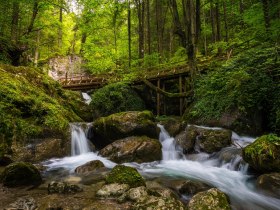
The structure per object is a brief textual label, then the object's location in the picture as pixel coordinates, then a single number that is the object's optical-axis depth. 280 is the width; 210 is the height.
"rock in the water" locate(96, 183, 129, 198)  5.41
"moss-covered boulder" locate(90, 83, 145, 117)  17.20
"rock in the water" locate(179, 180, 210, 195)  6.19
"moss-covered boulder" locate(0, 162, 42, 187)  6.08
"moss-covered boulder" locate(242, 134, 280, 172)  6.83
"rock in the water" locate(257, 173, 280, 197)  6.24
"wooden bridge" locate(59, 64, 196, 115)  16.95
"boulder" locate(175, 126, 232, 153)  9.80
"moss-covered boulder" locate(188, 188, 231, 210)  4.62
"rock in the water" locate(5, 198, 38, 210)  4.73
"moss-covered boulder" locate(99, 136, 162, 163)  9.38
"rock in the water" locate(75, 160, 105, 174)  7.79
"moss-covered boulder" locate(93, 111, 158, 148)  10.73
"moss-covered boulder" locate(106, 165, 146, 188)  5.86
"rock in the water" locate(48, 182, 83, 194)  5.62
